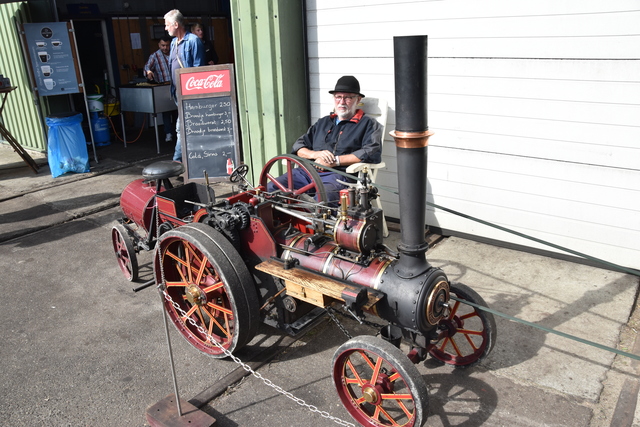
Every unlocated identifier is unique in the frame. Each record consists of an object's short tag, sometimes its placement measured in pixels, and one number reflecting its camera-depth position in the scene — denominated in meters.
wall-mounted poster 7.91
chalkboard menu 6.04
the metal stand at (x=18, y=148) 7.77
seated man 4.70
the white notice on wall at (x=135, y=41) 10.41
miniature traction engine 2.59
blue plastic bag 7.57
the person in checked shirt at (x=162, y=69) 9.41
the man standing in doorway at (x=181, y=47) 6.51
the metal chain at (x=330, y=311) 3.31
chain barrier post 2.93
